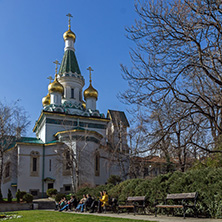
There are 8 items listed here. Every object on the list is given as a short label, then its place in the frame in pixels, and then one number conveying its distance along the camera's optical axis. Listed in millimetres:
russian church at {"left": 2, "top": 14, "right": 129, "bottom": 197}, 33266
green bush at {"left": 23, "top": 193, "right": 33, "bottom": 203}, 24359
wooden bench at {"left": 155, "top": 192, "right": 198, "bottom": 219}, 10781
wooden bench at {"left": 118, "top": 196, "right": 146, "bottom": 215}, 13220
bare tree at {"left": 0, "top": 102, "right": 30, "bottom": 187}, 27912
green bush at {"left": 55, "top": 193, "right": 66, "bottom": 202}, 23584
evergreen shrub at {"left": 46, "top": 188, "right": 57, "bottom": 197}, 30641
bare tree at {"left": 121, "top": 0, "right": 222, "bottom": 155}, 10102
